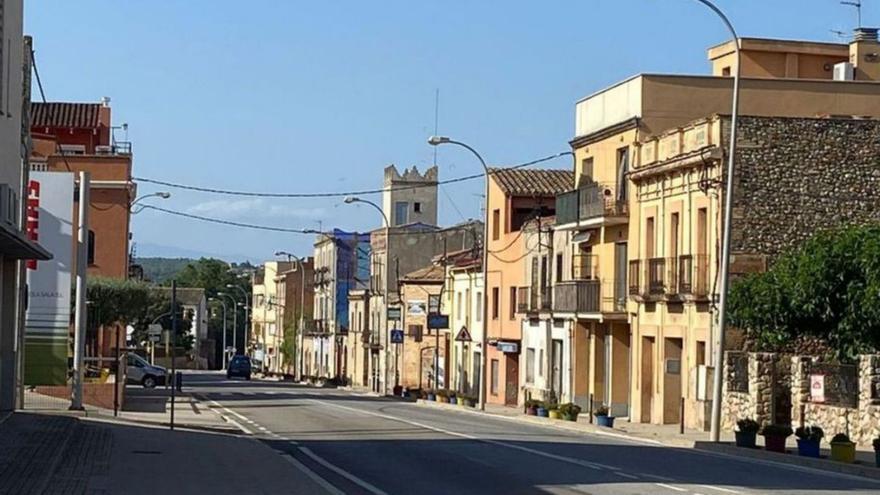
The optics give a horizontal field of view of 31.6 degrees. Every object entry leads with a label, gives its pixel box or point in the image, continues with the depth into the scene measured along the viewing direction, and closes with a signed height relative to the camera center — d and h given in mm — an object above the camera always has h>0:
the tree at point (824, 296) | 38156 +815
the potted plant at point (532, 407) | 53538 -2924
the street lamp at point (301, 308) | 122200 +866
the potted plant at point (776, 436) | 33094 -2318
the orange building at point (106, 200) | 67994 +5129
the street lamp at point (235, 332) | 158350 -1514
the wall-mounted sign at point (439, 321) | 70981 -12
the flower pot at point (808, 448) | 31609 -2437
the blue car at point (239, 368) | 108262 -3516
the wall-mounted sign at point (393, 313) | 81000 +388
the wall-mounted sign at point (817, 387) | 36312 -1385
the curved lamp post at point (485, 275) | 54812 +1775
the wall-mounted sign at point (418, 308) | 83875 +701
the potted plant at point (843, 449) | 29844 -2311
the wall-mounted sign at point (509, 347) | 66062 -1055
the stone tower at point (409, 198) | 117438 +9358
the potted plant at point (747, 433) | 34469 -2345
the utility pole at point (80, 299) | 39406 +398
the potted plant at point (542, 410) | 52250 -2921
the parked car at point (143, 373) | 71562 -2659
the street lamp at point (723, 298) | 36156 +659
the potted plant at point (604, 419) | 46531 -2829
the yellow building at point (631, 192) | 50188 +4620
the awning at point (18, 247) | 26391 +1283
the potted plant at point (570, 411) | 49719 -2805
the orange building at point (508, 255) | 67625 +2975
